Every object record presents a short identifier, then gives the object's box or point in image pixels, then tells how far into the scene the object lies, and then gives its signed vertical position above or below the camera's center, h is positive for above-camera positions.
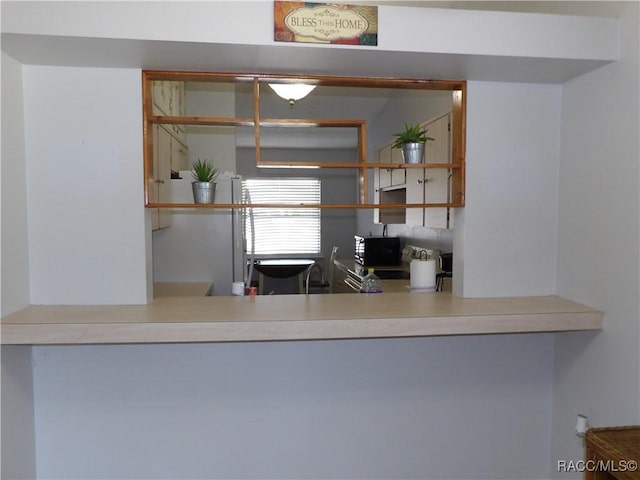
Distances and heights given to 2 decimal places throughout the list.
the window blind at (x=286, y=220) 6.71 -0.18
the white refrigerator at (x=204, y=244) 3.49 -0.28
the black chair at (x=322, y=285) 5.16 -0.96
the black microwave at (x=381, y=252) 4.59 -0.44
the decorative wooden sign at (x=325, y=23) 1.66 +0.69
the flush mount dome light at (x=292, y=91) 2.93 +0.78
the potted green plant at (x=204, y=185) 2.04 +0.10
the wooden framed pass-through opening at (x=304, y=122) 1.96 +0.39
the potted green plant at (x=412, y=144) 2.11 +0.30
